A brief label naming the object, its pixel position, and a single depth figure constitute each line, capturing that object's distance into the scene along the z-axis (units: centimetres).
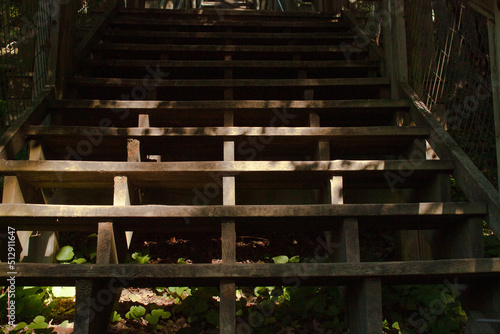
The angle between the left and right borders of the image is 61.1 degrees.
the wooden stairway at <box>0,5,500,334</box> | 183
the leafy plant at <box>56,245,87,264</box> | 275
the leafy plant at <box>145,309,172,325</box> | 231
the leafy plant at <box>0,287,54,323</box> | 229
